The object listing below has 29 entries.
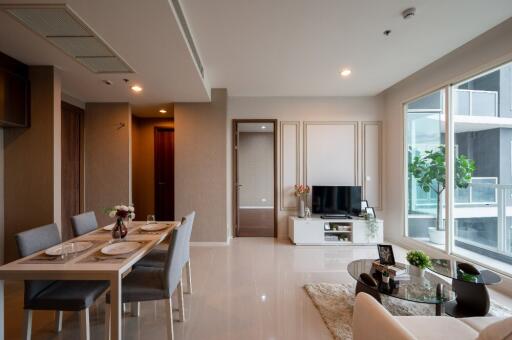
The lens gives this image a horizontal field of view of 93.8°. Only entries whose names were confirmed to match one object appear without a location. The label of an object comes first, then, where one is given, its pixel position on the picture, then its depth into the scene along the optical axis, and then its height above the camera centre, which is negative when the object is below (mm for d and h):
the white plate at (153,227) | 2420 -584
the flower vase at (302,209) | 4480 -743
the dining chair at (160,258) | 2230 -889
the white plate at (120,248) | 1753 -595
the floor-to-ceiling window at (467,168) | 2797 +23
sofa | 946 -748
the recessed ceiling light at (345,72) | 3609 +1499
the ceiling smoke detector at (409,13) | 2257 +1500
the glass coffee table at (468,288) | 1971 -1028
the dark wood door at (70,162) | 3898 +151
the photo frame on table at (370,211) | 4393 -784
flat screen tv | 4508 -574
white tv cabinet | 4312 -1123
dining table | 1469 -609
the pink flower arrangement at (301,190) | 4637 -393
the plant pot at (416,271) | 2225 -976
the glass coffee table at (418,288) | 1861 -999
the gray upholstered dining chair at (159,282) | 1734 -862
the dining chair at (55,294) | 1623 -859
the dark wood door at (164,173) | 5320 -60
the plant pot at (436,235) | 3572 -1015
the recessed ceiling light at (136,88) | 3564 +1255
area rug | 2022 -1320
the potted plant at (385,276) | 2108 -948
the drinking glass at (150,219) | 2468 -504
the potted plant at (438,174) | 3252 -68
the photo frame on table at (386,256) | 2336 -849
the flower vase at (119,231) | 2075 -526
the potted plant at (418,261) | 2178 -843
